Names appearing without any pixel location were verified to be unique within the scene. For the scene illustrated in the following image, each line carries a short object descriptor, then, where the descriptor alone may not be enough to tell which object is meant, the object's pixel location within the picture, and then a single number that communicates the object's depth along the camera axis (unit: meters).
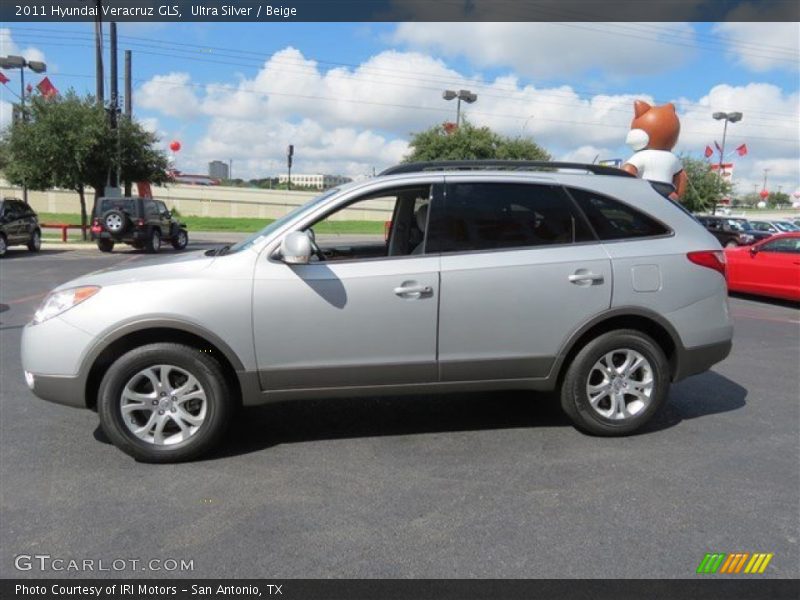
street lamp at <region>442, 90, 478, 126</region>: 36.97
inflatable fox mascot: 10.38
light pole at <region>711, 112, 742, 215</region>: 43.72
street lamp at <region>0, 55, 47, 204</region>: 25.04
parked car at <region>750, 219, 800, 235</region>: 28.59
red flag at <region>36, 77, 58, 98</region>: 25.12
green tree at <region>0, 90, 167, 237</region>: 23.52
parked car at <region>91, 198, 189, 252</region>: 20.19
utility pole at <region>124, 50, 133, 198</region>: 29.91
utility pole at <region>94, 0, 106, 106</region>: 24.92
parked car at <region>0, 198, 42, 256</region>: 18.34
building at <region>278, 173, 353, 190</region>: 132.88
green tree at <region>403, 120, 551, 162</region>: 36.41
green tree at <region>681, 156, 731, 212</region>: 43.34
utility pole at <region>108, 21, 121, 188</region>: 24.98
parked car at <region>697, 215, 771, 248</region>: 25.23
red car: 11.48
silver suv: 3.89
